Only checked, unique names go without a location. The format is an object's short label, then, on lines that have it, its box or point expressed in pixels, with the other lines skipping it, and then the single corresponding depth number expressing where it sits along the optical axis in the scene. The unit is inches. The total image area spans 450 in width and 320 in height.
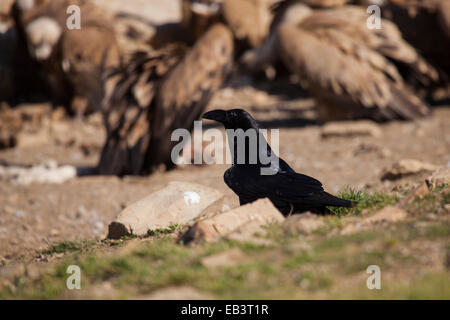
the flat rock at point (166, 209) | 387.9
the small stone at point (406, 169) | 548.4
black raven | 324.8
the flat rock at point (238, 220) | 299.9
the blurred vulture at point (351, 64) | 808.3
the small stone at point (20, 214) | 583.8
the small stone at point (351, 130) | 819.4
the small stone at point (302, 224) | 291.3
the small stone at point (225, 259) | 250.4
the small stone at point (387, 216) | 301.3
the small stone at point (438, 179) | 366.0
